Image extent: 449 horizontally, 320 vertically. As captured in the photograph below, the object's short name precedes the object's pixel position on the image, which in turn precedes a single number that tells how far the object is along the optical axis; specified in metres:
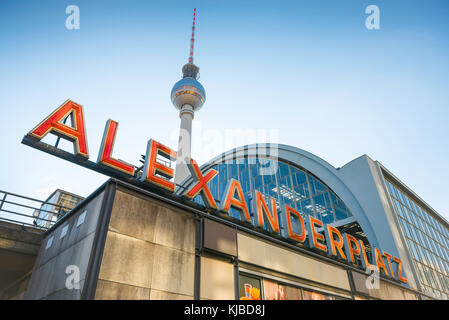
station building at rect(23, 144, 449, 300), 9.69
